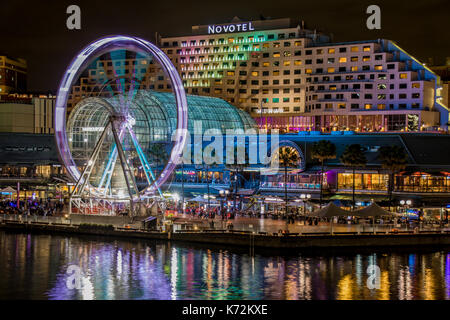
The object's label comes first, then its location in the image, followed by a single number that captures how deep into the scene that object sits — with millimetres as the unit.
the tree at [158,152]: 115375
